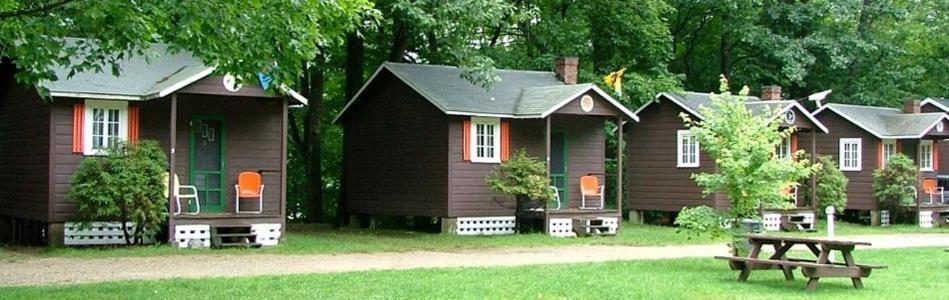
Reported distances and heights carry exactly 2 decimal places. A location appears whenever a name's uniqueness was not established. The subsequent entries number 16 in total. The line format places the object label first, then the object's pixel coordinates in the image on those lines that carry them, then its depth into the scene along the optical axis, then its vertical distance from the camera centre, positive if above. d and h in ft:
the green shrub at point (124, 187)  59.00 -0.78
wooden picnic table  42.22 -3.31
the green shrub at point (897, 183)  98.32 -0.41
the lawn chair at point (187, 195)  63.78 -1.26
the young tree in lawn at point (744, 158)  50.37 +0.85
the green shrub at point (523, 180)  74.95 -0.30
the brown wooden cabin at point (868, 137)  100.68 +3.64
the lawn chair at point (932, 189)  102.83 -0.95
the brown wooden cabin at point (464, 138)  76.64 +2.66
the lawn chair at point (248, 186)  67.82 -0.78
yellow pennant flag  88.89 +7.58
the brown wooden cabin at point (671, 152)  90.94 +1.99
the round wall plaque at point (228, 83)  62.95 +4.99
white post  49.60 -1.79
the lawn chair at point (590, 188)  82.27 -0.89
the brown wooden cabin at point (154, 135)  61.98 +2.19
